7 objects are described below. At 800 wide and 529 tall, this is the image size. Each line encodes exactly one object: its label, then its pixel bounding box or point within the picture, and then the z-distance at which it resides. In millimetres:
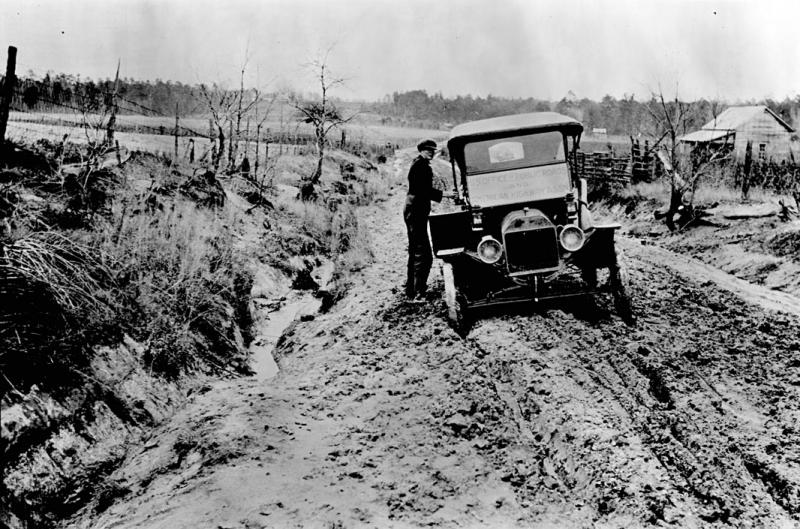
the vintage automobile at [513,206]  6719
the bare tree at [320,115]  22372
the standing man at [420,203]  7336
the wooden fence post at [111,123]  11118
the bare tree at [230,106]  17455
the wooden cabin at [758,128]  31741
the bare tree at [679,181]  13891
